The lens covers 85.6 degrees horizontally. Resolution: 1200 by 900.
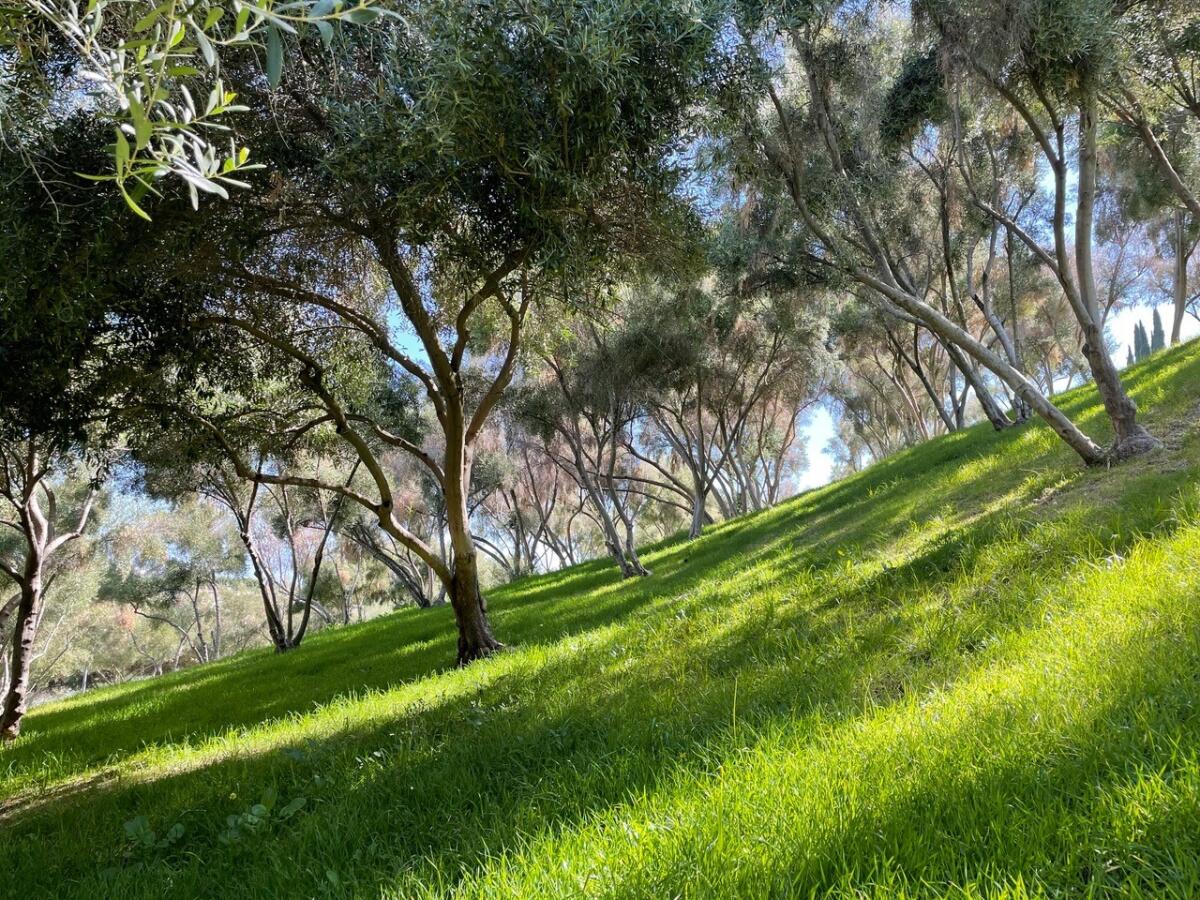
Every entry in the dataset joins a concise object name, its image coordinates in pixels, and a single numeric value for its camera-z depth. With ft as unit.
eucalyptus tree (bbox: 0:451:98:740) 30.35
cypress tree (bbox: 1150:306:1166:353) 78.19
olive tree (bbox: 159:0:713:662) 16.15
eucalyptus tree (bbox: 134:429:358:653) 31.30
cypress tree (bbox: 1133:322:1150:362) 81.76
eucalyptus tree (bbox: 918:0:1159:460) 20.67
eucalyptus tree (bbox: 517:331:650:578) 50.14
